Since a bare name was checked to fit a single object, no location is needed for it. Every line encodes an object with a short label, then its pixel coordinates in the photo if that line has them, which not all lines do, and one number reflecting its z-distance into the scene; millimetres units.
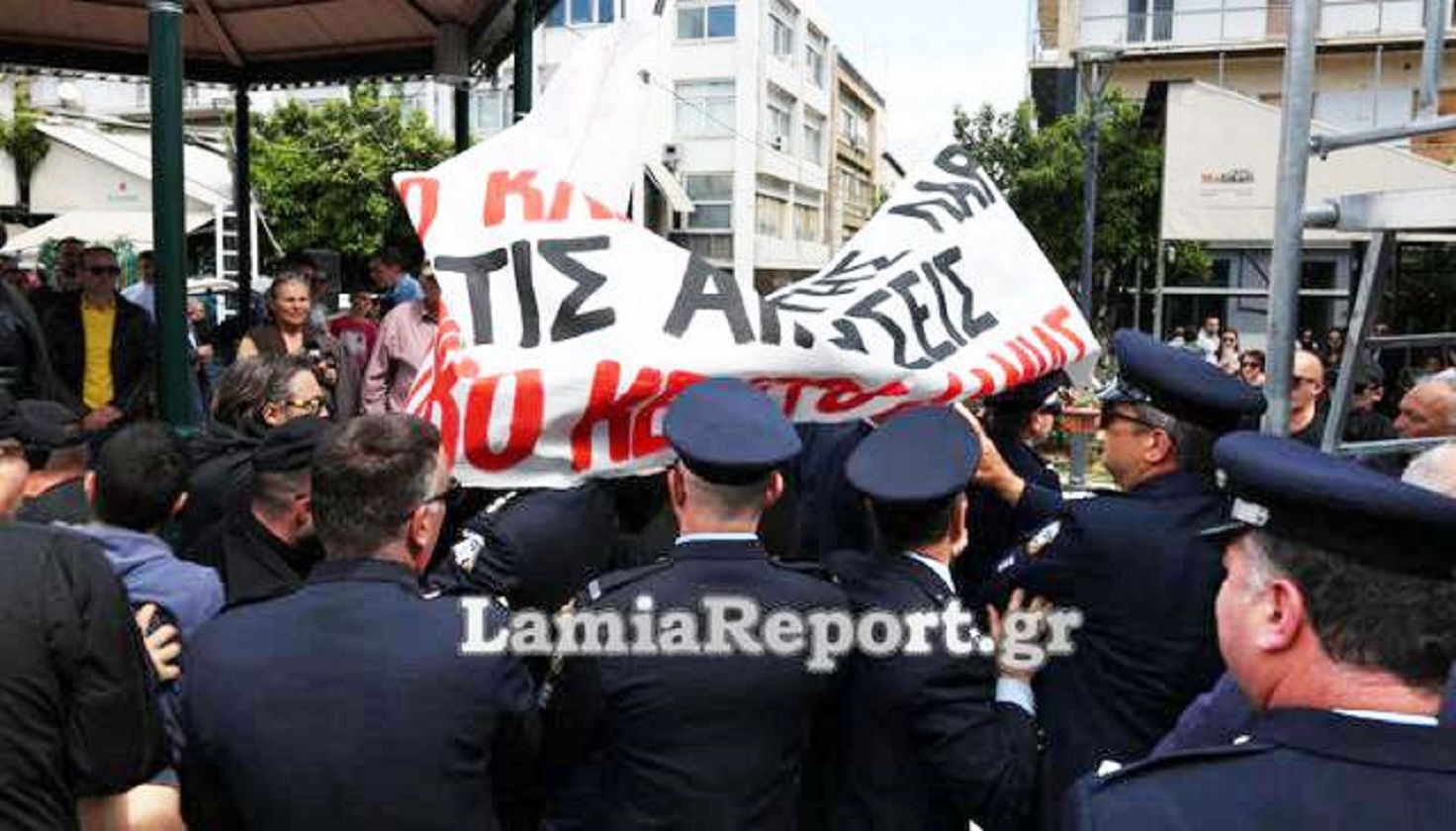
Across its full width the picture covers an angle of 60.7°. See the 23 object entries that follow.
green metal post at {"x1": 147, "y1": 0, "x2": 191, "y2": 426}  4902
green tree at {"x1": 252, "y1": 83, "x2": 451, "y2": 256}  33344
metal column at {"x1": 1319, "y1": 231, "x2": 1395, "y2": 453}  3289
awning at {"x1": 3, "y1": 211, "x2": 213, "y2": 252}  22531
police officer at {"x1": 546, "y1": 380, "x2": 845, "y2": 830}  2439
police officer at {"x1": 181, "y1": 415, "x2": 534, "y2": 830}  2180
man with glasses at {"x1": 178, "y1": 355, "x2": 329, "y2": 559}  3660
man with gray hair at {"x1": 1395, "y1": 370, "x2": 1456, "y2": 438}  4871
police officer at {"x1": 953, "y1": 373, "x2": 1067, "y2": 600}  3391
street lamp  16047
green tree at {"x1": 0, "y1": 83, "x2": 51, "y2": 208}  34719
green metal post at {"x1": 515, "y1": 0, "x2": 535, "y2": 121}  6957
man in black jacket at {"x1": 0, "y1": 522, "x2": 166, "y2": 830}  2234
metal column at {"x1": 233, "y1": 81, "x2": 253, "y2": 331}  8938
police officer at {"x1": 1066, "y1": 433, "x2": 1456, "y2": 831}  1405
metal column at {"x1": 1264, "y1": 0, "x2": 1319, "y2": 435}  3059
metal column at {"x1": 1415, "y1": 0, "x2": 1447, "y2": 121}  3281
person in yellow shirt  6168
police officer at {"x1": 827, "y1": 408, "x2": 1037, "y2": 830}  2510
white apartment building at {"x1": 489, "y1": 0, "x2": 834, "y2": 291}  38062
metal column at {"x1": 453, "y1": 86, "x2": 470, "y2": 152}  8281
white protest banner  3109
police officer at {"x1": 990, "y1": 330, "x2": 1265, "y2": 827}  2656
